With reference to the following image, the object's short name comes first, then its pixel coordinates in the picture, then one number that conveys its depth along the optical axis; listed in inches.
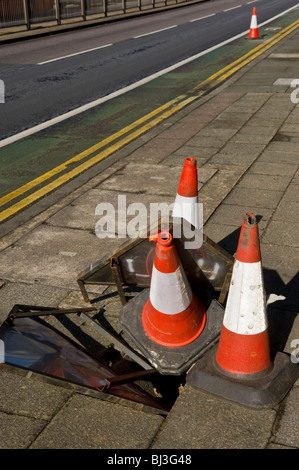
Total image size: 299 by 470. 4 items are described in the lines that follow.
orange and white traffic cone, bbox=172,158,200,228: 180.2
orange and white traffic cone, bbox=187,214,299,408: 129.3
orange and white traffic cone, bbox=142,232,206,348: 145.2
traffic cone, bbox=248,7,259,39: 749.3
